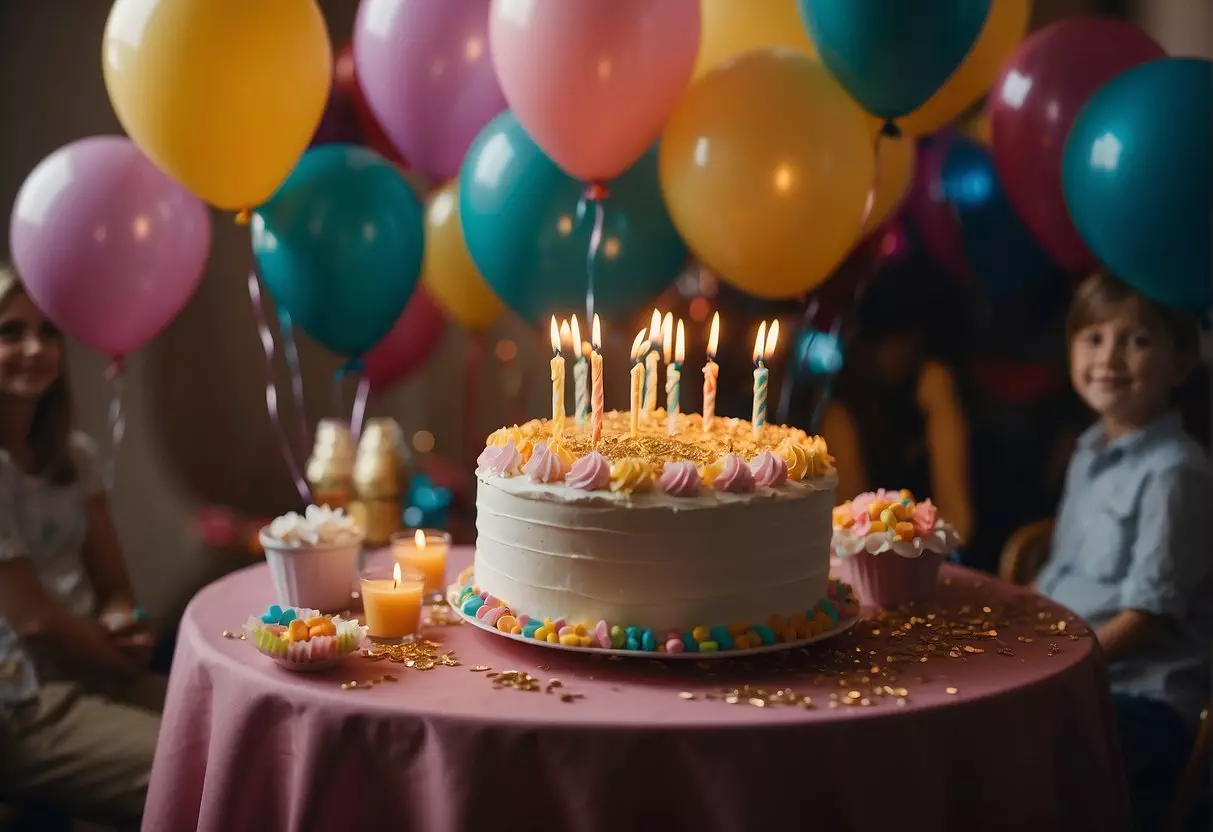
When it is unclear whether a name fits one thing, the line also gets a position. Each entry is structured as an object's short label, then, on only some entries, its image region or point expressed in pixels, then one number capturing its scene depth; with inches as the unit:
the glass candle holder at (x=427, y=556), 90.7
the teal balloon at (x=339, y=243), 97.6
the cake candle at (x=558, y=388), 80.9
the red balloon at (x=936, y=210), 134.0
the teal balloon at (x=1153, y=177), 91.2
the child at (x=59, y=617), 92.0
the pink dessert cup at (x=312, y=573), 82.6
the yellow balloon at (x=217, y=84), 88.1
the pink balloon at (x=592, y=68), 85.8
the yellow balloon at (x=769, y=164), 89.8
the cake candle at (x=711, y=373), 83.0
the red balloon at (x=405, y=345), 138.3
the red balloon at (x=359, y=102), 128.1
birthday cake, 71.5
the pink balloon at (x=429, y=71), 99.6
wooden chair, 114.7
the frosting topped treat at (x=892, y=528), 85.5
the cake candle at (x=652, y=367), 81.5
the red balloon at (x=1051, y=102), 107.2
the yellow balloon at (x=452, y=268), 121.3
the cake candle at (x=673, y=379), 85.8
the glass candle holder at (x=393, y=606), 78.9
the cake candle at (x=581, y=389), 81.9
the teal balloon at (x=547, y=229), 97.3
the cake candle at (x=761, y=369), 82.6
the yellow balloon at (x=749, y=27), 104.1
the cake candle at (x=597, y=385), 79.3
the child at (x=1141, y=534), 93.4
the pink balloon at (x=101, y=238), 96.3
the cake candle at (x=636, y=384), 81.4
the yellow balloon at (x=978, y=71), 107.0
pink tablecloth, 62.3
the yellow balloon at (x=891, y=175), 111.1
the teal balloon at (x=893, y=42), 83.6
